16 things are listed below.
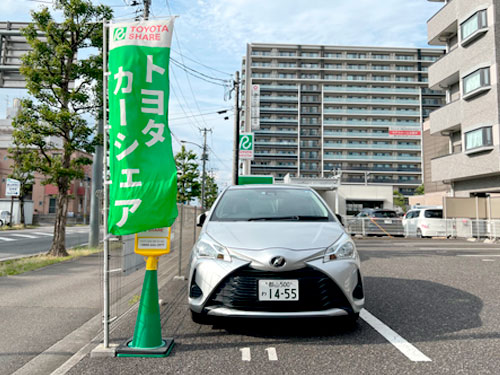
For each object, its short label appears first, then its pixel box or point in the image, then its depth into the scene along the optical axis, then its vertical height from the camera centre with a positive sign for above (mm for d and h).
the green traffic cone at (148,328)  2736 -963
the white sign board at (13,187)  27047 +1021
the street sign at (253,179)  18922 +1176
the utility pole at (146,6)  11438 +6116
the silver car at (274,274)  2785 -564
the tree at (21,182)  27691 +1573
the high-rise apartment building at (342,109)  71625 +18566
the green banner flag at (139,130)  2746 +545
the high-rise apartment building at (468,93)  18094 +5752
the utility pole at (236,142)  17859 +2931
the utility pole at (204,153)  38475 +5261
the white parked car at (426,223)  17250 -1001
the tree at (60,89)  8711 +2731
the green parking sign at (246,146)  18047 +2782
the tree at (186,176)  39625 +2745
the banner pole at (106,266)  2781 -496
